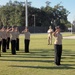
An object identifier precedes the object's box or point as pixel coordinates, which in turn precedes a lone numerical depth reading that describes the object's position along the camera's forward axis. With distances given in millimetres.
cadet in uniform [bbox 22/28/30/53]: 21812
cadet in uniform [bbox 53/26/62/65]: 14444
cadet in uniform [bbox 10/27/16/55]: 20328
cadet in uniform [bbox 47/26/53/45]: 32206
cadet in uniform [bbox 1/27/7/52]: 21934
